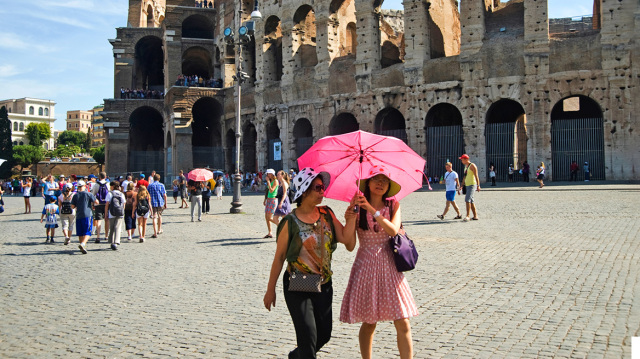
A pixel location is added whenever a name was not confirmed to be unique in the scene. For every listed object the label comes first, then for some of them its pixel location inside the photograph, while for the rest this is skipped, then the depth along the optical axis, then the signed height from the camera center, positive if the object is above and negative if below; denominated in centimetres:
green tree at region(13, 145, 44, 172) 6862 +425
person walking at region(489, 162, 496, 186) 2383 +28
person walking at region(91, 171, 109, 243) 1191 -41
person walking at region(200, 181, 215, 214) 1748 -31
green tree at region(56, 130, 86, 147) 11172 +1002
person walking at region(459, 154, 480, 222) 1283 -3
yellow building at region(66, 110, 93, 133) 14500 +1755
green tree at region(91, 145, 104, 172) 7662 +433
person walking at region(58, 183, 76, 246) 1125 -51
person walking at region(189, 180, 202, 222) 1511 -21
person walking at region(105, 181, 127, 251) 1052 -51
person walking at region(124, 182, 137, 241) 1137 -45
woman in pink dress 372 -65
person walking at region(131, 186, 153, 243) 1146 -44
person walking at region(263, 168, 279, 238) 1152 -29
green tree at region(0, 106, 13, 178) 6497 +559
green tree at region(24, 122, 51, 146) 9404 +956
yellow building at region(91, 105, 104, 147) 12916 +1350
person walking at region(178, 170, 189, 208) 2105 -17
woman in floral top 365 -49
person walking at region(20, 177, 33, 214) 2103 -24
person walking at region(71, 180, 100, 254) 1022 -48
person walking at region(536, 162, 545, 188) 2105 +27
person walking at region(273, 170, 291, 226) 1105 -32
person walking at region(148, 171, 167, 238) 1227 -32
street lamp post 1728 +238
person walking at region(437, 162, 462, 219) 1325 -10
